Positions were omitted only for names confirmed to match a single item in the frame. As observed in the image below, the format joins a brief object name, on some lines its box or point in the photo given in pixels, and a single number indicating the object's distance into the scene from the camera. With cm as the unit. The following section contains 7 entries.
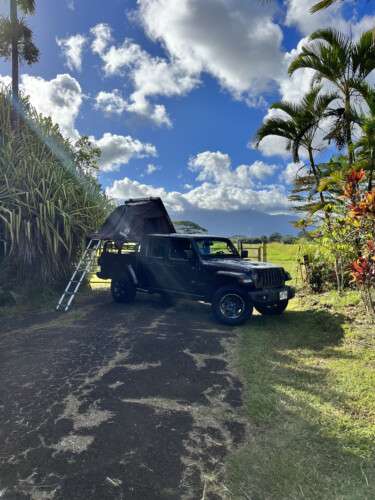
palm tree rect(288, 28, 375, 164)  805
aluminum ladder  834
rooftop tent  917
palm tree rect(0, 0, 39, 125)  1193
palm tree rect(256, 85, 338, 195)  914
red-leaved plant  455
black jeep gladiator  670
